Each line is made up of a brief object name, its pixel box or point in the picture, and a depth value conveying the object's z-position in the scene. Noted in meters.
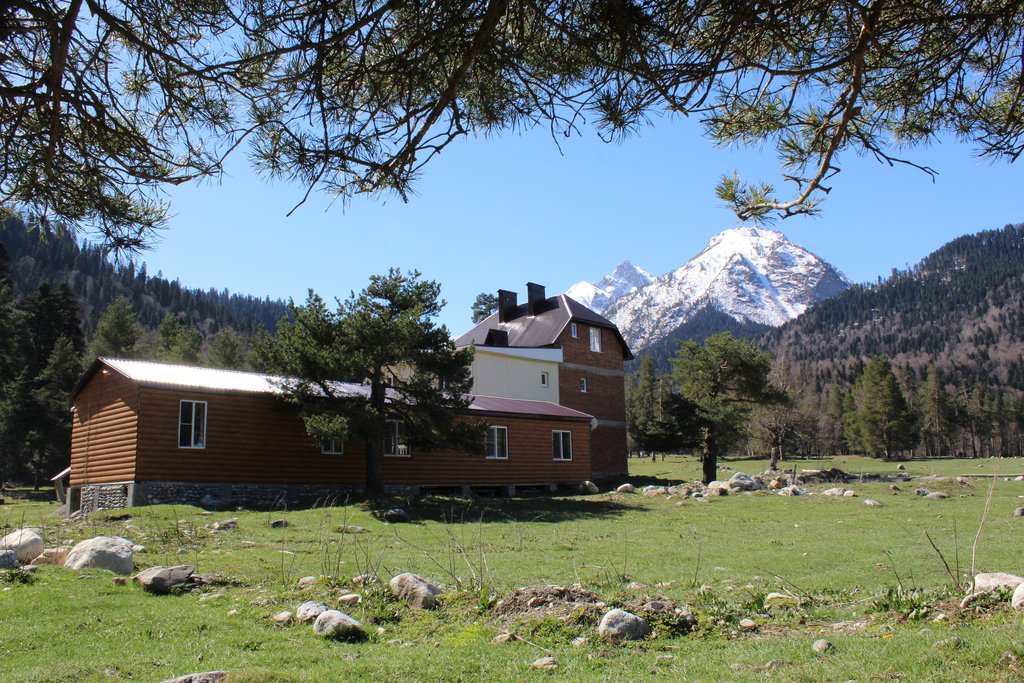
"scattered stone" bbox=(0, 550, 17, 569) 8.59
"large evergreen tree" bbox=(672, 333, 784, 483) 35.88
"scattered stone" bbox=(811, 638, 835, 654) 4.95
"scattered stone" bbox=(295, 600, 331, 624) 6.84
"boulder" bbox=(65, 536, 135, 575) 9.12
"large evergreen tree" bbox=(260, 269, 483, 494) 21.12
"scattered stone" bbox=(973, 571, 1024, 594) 5.78
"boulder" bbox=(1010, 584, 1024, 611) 5.19
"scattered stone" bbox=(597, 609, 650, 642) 5.83
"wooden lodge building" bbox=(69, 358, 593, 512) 19.86
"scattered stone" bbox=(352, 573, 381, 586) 8.19
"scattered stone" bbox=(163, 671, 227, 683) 4.64
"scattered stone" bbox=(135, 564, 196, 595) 8.16
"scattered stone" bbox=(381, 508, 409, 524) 18.18
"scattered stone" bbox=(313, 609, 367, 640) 6.34
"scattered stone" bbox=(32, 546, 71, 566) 9.44
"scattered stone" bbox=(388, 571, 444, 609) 7.27
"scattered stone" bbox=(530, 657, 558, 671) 5.21
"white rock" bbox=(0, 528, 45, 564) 9.27
